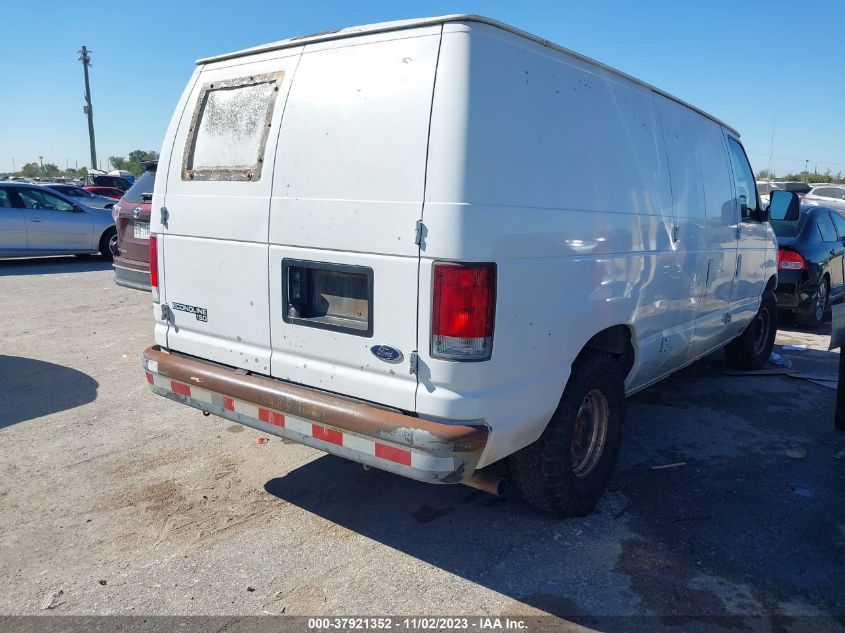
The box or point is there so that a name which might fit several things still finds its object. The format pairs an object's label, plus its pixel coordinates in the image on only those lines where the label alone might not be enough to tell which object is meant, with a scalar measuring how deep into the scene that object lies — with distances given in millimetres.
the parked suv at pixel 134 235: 7594
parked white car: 21109
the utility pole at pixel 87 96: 40062
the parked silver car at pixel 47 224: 13109
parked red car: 27406
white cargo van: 2867
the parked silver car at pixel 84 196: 19514
